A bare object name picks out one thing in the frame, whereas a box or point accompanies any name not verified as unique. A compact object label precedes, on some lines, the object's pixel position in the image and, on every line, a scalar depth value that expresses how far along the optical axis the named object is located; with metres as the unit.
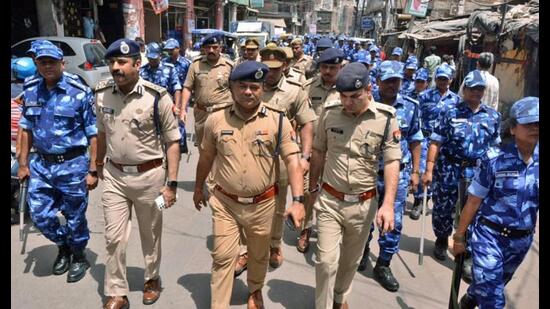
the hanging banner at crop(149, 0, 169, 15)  19.08
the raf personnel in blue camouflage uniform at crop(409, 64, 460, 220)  6.20
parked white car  10.94
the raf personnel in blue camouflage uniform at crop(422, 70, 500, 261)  4.41
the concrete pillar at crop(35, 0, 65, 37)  15.09
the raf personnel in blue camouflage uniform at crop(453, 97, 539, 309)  2.81
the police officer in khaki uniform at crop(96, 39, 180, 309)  3.46
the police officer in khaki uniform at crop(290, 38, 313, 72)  9.45
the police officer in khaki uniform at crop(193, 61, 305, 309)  3.19
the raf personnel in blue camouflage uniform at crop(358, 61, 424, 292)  4.04
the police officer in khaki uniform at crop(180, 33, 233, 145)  5.71
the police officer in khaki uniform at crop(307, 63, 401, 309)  3.22
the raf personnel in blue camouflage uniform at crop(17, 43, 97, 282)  3.81
